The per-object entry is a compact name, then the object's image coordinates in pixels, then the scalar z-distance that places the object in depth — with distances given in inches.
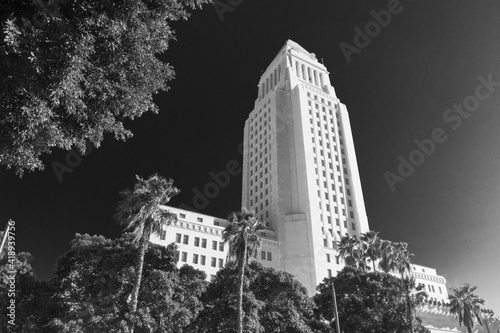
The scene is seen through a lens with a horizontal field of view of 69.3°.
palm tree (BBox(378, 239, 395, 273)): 2207.2
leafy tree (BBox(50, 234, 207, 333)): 1129.4
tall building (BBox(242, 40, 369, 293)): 3230.8
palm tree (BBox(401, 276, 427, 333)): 1550.2
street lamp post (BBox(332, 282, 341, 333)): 1346.2
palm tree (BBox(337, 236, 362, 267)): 2377.0
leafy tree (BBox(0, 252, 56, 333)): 1132.5
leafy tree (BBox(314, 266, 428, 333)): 1513.3
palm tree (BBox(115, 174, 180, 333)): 1300.4
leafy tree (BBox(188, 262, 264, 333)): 1272.1
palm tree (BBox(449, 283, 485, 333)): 2225.6
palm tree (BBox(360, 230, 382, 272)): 2325.3
